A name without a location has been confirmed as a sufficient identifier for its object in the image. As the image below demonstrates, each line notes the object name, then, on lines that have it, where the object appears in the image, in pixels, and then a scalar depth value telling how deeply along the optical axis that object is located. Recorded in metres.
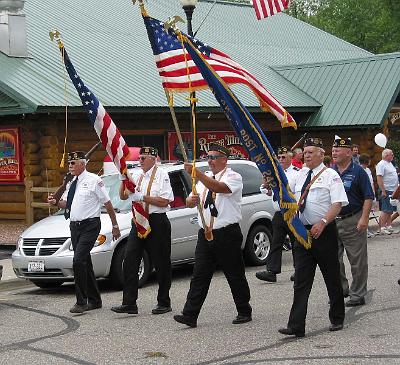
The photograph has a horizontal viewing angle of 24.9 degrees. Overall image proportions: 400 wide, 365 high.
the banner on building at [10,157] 19.55
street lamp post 16.56
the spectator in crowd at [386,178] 17.91
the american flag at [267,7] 20.59
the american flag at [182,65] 9.52
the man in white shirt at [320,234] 8.71
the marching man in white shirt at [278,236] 12.32
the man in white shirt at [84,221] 10.57
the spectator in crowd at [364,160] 17.03
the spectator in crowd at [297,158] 14.57
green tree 47.97
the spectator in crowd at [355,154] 18.25
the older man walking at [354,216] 10.11
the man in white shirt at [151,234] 10.28
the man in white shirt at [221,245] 9.33
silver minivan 11.96
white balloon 19.89
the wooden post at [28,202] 18.38
